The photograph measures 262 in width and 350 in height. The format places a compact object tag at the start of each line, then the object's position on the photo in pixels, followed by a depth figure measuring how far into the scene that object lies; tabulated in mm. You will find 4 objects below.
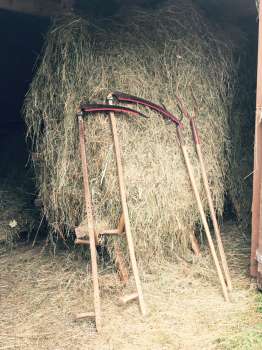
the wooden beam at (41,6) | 4105
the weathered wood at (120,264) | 4000
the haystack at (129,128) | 4012
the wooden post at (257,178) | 3592
